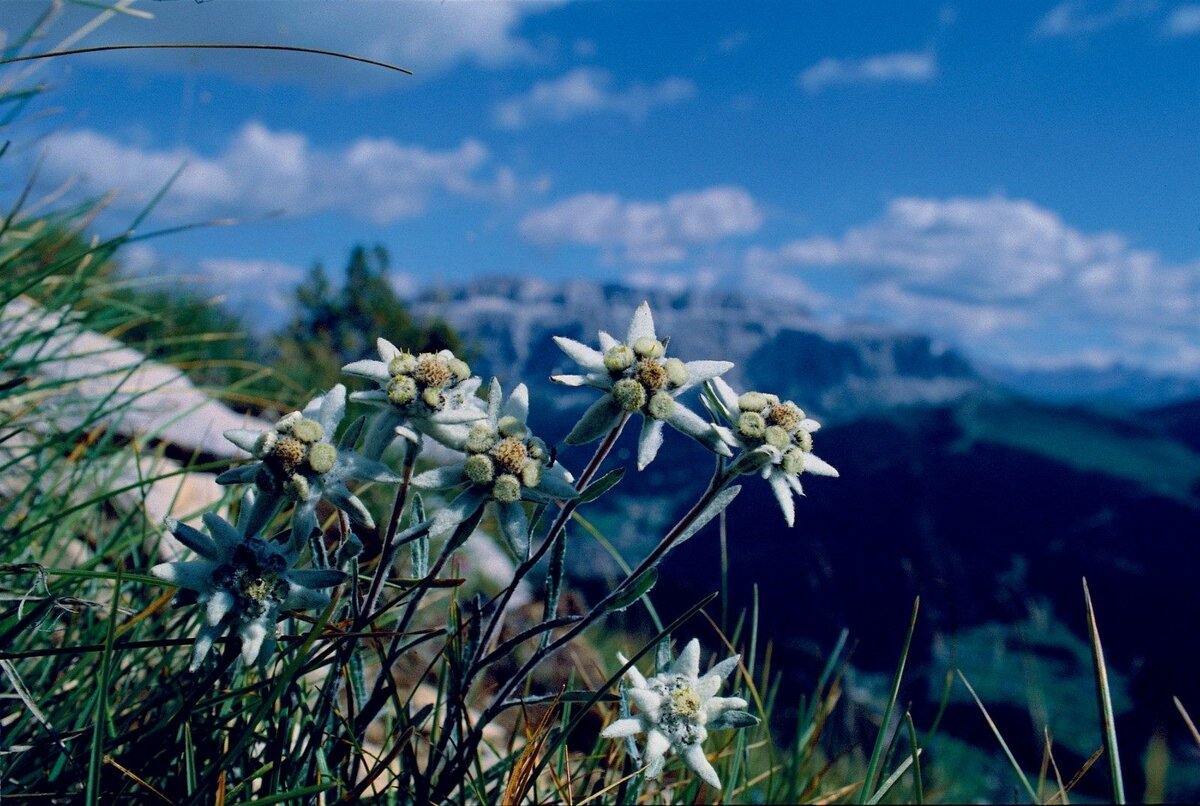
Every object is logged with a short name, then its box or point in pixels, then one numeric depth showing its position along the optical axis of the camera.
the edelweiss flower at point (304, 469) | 0.26
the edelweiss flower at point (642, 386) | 0.27
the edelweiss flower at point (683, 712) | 0.29
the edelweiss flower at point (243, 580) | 0.26
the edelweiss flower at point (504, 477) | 0.26
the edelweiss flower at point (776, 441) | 0.28
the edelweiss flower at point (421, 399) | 0.26
